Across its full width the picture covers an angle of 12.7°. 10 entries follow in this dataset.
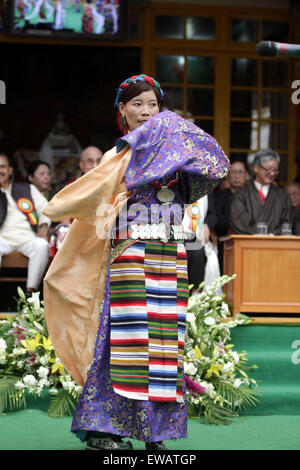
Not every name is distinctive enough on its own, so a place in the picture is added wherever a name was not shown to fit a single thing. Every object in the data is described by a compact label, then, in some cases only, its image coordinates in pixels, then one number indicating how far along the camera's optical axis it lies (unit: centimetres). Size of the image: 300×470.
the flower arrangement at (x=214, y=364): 789
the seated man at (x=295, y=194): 1292
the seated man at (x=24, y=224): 1025
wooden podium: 992
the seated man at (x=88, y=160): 1046
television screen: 1309
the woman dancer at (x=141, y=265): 534
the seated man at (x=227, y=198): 1191
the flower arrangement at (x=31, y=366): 788
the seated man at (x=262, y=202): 1132
